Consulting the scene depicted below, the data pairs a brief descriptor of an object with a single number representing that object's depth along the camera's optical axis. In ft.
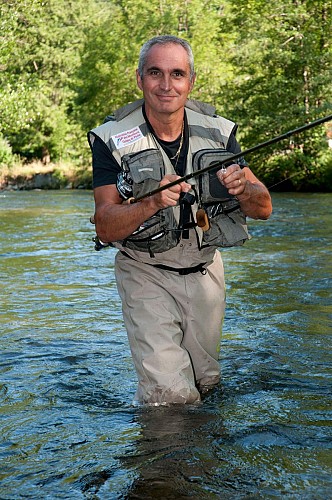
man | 13.58
